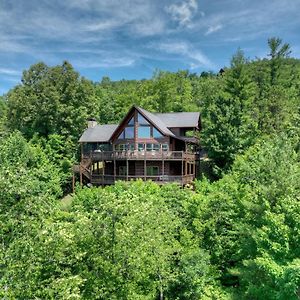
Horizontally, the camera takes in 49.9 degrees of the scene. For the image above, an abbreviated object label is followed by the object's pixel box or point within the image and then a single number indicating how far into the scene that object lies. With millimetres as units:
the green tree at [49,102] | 41125
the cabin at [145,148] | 34031
